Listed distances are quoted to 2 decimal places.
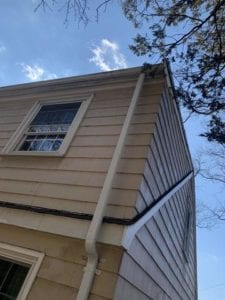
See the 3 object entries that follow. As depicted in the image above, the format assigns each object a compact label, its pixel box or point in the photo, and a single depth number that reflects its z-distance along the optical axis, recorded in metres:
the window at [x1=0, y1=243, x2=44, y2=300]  3.03
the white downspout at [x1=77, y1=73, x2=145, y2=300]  2.68
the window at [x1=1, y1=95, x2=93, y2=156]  4.62
